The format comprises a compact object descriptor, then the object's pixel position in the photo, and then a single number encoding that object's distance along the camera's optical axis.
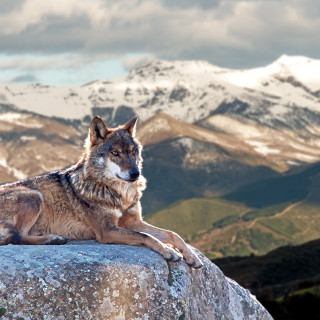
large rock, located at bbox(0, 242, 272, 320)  11.36
